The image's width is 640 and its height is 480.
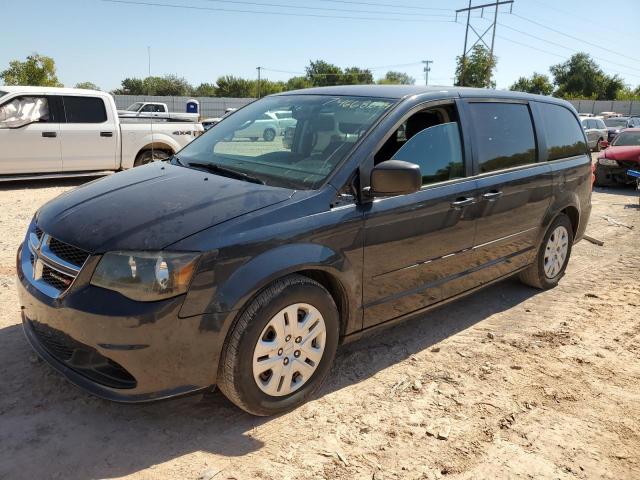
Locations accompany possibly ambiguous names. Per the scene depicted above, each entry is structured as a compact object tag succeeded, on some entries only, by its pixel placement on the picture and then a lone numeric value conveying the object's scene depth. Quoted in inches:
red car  506.9
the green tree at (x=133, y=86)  2933.1
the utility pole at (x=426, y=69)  2750.0
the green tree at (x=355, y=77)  3425.2
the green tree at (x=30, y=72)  1404.7
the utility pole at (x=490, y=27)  1528.9
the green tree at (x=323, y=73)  3451.8
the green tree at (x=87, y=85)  2346.5
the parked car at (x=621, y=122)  1113.7
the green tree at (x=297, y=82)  3043.8
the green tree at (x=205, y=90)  3101.6
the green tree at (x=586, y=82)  3127.5
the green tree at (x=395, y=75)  4318.4
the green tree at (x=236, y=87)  2893.7
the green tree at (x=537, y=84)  2824.8
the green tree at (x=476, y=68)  2055.9
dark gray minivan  99.8
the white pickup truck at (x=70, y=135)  379.9
